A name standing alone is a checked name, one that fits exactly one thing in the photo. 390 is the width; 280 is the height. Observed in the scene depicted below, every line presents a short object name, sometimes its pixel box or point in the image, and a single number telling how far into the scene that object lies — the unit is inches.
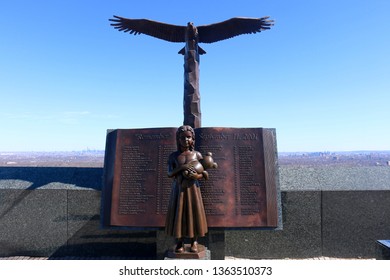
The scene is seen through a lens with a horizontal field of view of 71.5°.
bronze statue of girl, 159.6
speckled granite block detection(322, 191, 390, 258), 234.4
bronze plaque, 200.8
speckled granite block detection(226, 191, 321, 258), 236.1
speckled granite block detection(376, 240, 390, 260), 146.5
